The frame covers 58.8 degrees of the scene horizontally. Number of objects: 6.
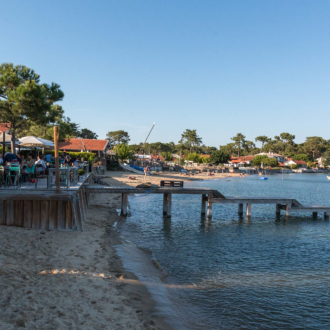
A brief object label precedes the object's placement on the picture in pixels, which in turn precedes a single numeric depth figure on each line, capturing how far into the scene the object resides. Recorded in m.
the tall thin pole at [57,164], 12.39
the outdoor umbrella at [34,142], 20.24
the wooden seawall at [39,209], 12.01
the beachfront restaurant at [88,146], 55.28
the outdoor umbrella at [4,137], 16.31
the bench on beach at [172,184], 21.42
